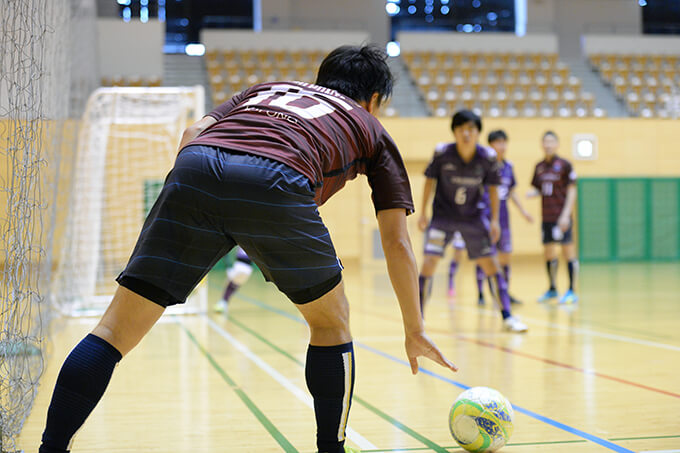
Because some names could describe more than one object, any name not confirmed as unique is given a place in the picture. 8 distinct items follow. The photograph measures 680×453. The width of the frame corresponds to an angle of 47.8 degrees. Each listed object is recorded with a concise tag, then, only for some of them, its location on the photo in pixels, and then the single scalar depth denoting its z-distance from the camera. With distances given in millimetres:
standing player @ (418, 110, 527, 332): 6516
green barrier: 17625
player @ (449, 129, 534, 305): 8664
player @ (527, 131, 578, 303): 9062
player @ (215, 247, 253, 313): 7621
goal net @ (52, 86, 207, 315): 8102
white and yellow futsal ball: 2850
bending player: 2074
